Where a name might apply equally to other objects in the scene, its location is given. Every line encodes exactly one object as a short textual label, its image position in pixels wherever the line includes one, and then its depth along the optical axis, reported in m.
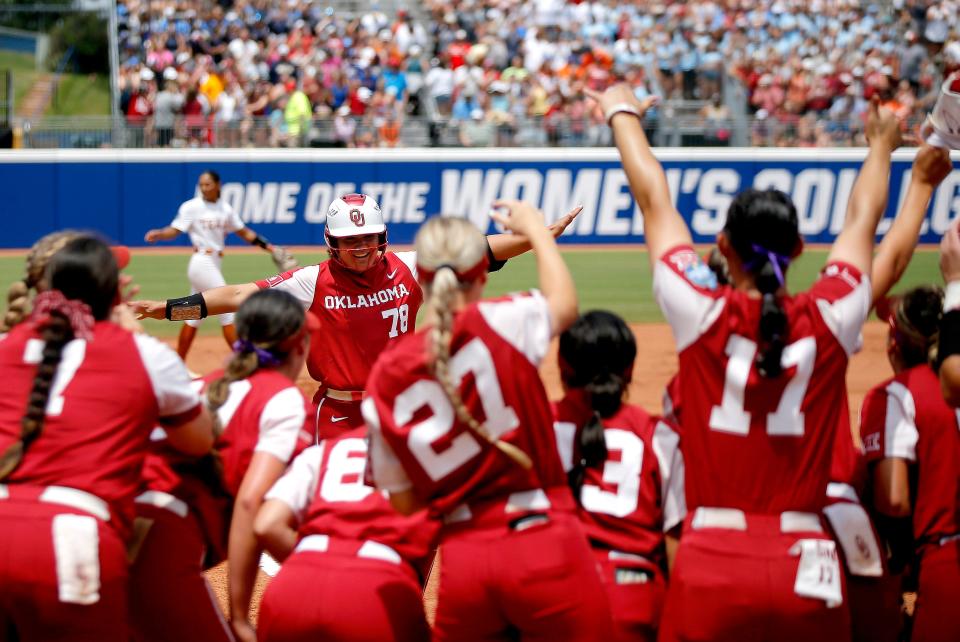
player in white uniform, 26.77
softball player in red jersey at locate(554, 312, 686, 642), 7.27
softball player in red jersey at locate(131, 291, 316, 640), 7.56
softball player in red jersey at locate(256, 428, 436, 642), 6.92
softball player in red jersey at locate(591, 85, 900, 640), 6.50
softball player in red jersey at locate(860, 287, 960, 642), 7.61
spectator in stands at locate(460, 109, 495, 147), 42.50
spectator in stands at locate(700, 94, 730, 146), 42.72
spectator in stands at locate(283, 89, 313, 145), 42.56
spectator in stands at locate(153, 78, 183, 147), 42.09
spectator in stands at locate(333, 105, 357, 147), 42.53
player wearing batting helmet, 12.49
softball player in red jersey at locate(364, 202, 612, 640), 6.53
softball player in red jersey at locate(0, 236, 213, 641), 6.79
